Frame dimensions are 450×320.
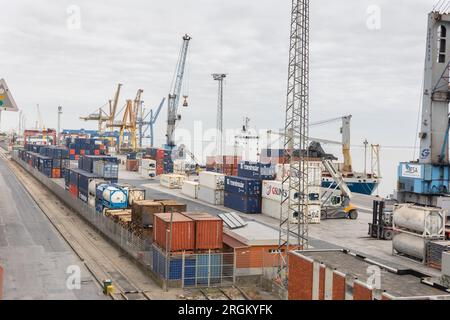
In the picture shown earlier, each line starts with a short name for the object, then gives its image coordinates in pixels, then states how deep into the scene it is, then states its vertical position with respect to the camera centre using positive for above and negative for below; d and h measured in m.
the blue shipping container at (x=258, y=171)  60.81 -2.66
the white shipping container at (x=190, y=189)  75.21 -6.35
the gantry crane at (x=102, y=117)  168.50 +9.58
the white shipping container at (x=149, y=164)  107.74 -3.75
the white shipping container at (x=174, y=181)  88.25 -5.94
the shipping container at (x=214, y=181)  67.82 -4.47
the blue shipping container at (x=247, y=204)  59.59 -6.56
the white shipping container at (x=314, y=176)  55.08 -2.82
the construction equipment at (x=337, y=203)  58.28 -6.12
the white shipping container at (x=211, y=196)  67.69 -6.53
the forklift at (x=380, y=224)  44.95 -6.48
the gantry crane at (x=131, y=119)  165.12 +8.86
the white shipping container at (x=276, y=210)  54.22 -6.73
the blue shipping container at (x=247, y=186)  59.72 -4.51
